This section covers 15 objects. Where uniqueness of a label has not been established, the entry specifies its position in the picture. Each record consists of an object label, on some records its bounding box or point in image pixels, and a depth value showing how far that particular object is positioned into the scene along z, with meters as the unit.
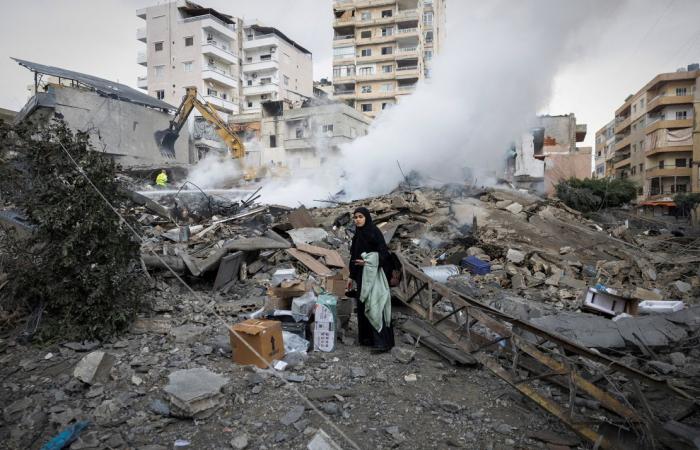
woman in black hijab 4.45
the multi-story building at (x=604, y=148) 51.63
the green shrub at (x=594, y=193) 22.44
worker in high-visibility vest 16.70
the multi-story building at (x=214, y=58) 38.56
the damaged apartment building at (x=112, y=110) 20.23
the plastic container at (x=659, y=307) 5.85
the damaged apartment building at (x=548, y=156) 24.69
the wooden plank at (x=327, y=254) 7.48
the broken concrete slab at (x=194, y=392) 3.12
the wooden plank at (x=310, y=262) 6.98
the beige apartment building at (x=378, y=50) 40.84
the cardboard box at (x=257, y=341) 3.83
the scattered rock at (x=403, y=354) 4.23
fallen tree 4.25
